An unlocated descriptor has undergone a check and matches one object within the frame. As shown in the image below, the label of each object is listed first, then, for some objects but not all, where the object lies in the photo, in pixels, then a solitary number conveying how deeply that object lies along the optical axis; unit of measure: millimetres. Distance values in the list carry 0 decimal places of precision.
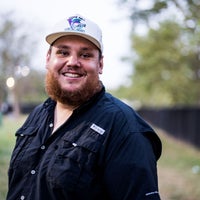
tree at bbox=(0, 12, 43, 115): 9995
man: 2197
